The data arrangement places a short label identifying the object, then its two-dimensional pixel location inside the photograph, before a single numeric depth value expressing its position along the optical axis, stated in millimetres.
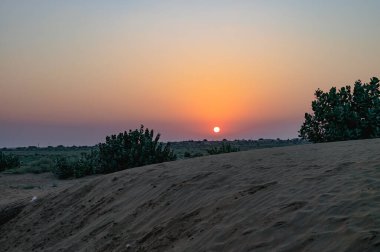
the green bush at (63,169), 24438
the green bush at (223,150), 22688
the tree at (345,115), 20375
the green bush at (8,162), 31297
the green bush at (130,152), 22312
